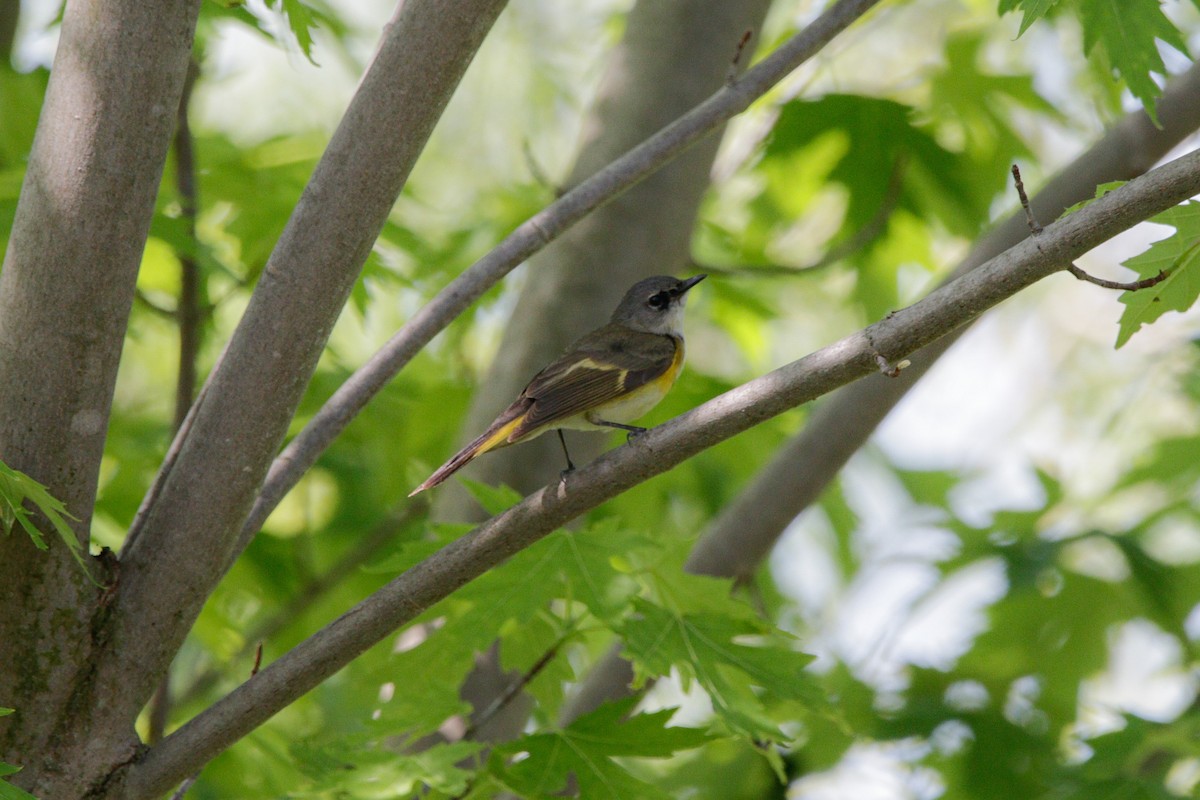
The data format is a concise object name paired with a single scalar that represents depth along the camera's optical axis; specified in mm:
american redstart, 6797
